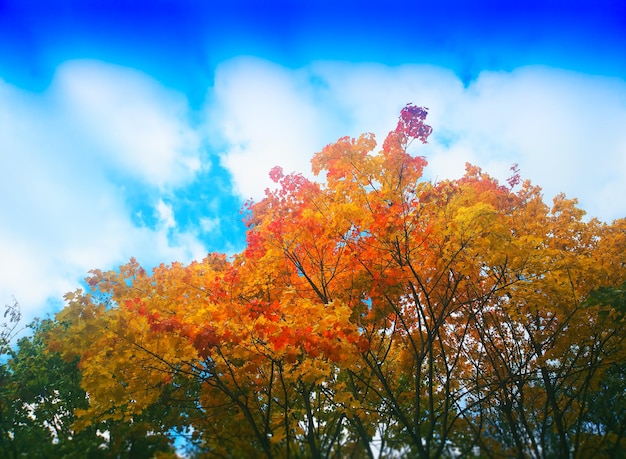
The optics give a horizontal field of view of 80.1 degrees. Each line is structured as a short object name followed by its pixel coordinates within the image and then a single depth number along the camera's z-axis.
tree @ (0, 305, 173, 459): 7.93
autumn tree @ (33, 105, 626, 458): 6.75
